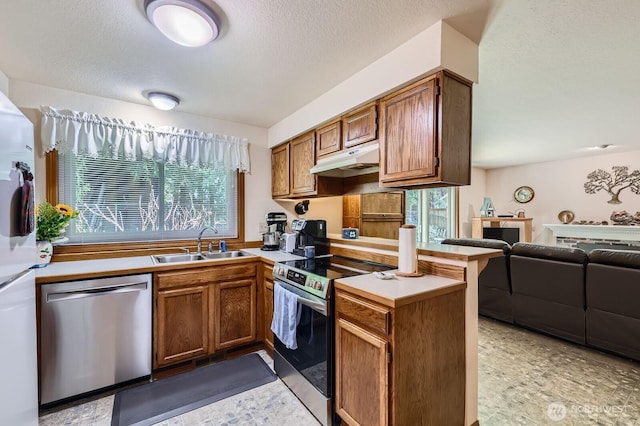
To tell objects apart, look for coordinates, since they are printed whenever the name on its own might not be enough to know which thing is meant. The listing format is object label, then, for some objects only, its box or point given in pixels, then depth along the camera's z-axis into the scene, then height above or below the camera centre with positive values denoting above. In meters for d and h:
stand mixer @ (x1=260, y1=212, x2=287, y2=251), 3.21 -0.23
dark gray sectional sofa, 2.38 -0.81
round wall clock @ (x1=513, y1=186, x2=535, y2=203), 6.16 +0.37
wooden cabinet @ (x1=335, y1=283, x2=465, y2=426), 1.38 -0.80
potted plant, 2.10 -0.11
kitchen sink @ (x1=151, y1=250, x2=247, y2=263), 2.71 -0.46
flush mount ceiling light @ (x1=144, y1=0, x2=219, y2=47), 1.39 +1.01
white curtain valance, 2.38 +0.69
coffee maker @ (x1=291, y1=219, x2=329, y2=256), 2.79 -0.25
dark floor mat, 1.87 -1.36
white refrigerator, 1.06 -0.23
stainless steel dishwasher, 1.88 -0.88
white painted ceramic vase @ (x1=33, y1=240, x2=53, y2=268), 2.10 -0.31
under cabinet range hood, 2.04 +0.39
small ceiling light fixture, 2.47 +1.01
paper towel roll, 1.76 -0.24
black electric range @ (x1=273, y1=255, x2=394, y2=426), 1.73 -0.81
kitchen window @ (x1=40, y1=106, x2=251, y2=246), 2.44 +0.34
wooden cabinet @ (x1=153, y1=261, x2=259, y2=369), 2.27 -0.87
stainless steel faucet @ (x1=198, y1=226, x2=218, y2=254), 2.90 -0.28
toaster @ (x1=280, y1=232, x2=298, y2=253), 2.97 -0.33
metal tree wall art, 4.96 +0.53
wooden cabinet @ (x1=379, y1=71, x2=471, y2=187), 1.66 +0.50
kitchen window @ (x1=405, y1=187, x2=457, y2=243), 5.63 -0.04
